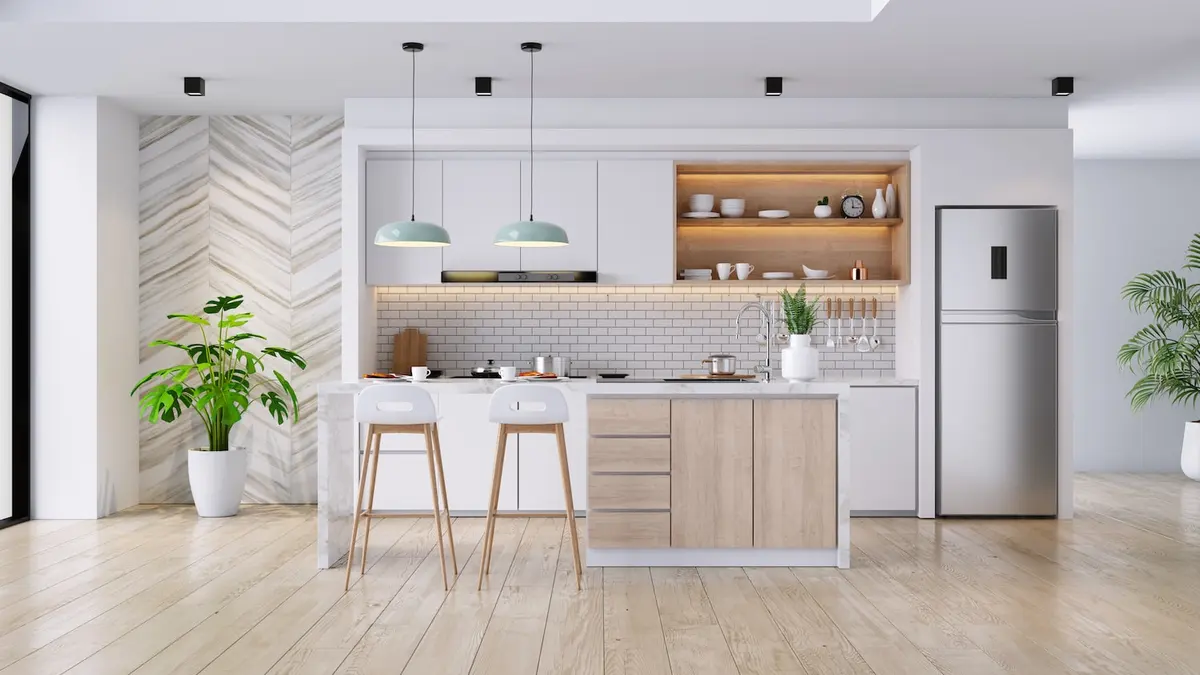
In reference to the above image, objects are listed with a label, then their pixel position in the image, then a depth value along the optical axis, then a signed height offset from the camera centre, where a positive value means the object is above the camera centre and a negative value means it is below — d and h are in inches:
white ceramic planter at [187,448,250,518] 256.2 -37.6
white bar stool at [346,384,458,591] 183.3 -13.5
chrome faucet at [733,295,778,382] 272.5 +3.2
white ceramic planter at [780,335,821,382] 201.9 -4.7
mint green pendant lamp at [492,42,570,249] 205.0 +20.3
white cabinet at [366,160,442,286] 264.4 +34.7
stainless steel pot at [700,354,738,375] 224.1 -6.4
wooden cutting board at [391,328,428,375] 271.1 -4.5
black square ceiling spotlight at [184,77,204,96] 236.1 +57.2
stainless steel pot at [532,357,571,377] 266.5 -7.9
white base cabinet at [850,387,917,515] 254.8 -28.4
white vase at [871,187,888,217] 267.1 +34.2
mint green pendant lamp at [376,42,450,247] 205.3 +20.3
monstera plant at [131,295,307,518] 256.2 -17.2
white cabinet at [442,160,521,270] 263.9 +32.5
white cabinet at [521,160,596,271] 264.1 +34.5
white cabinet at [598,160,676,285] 264.5 +32.5
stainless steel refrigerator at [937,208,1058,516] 253.9 -10.6
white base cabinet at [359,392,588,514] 253.8 -33.5
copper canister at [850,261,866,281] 268.8 +16.9
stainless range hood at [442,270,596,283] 262.1 +14.7
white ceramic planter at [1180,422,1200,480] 312.7 -34.8
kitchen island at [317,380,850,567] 196.2 -26.2
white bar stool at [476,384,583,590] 183.8 -13.7
